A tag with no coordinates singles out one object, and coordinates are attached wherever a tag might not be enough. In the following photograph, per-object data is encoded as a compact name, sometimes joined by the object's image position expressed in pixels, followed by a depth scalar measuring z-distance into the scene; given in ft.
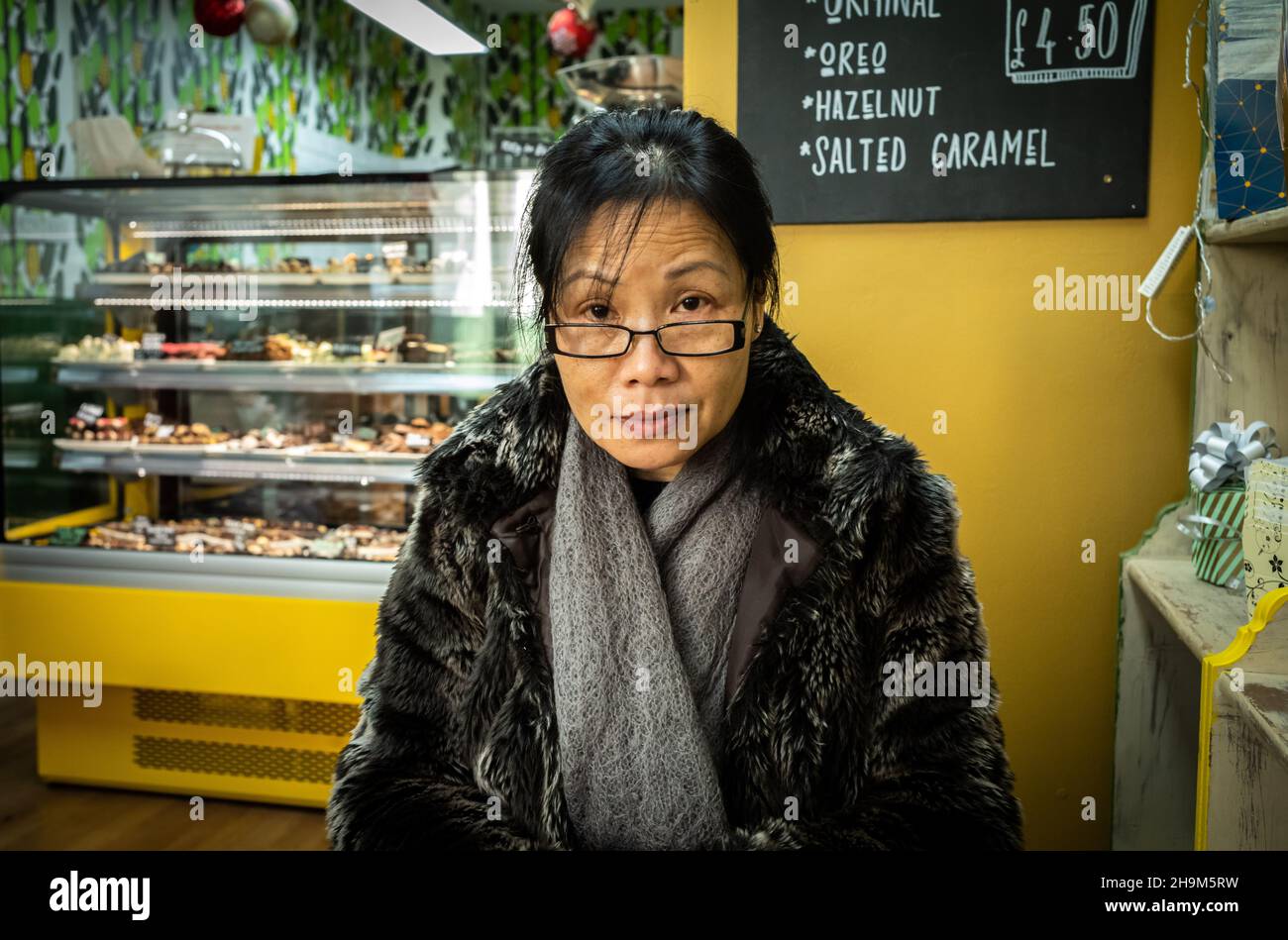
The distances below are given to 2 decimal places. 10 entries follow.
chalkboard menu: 6.52
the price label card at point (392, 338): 10.91
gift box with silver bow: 5.36
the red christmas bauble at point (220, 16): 12.78
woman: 3.88
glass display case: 10.59
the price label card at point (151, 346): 11.24
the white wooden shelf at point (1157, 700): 5.96
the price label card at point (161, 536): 11.14
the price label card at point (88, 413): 11.44
